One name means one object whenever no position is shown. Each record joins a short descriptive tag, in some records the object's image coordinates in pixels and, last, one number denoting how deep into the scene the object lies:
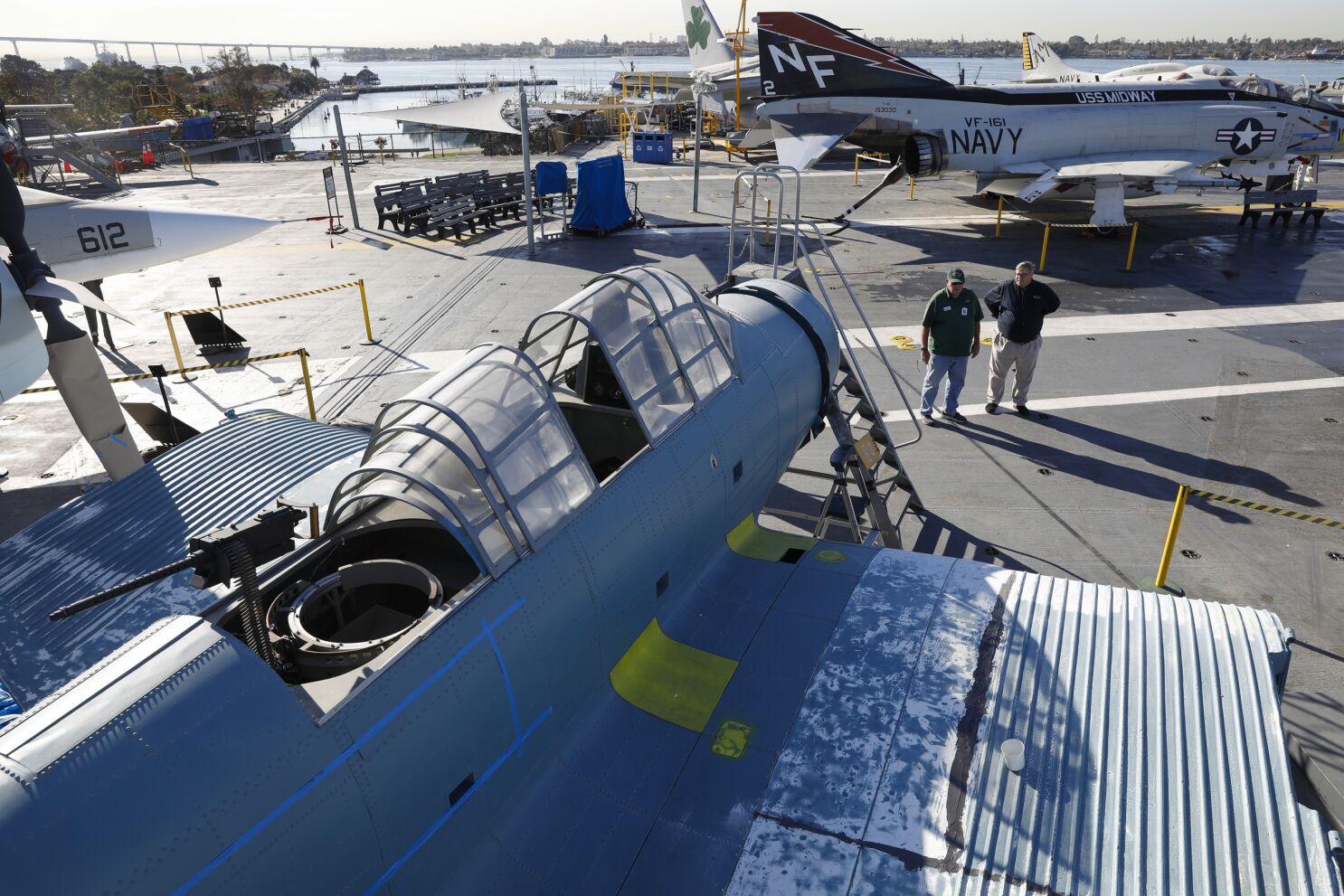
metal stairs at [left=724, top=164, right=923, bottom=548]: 8.34
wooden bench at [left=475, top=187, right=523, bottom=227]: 25.00
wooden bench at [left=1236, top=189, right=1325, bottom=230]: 23.03
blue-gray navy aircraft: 3.16
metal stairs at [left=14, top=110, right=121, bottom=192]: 25.03
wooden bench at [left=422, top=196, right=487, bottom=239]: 23.50
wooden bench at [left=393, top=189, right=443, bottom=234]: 23.75
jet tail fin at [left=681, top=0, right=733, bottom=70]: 36.62
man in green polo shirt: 10.81
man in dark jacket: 11.16
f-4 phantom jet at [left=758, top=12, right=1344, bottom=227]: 22.66
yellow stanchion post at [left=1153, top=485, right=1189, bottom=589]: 7.48
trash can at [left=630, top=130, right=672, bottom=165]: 35.12
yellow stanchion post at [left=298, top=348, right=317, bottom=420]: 11.64
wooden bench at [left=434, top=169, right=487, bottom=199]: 25.06
